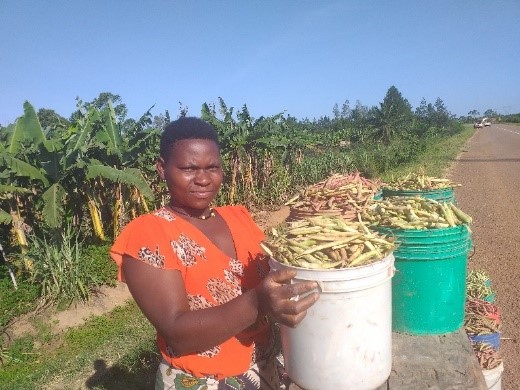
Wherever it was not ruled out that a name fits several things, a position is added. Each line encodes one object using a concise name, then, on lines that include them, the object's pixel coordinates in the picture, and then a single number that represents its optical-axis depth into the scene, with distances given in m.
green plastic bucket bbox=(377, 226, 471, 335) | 2.29
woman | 1.51
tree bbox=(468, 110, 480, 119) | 154.88
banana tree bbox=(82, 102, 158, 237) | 8.38
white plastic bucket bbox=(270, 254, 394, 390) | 1.63
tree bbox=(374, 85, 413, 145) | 34.44
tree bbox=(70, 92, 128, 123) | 9.03
